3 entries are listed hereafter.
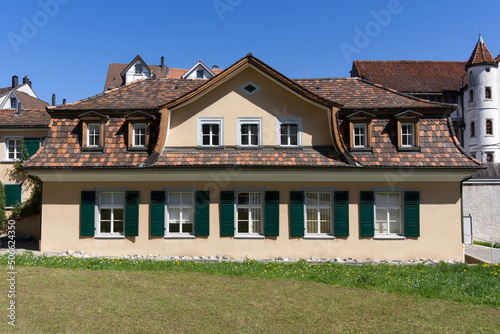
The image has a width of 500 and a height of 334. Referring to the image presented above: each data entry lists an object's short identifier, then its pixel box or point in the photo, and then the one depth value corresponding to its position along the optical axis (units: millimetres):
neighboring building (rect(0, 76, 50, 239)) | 20766
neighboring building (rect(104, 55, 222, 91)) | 41188
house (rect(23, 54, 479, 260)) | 13820
